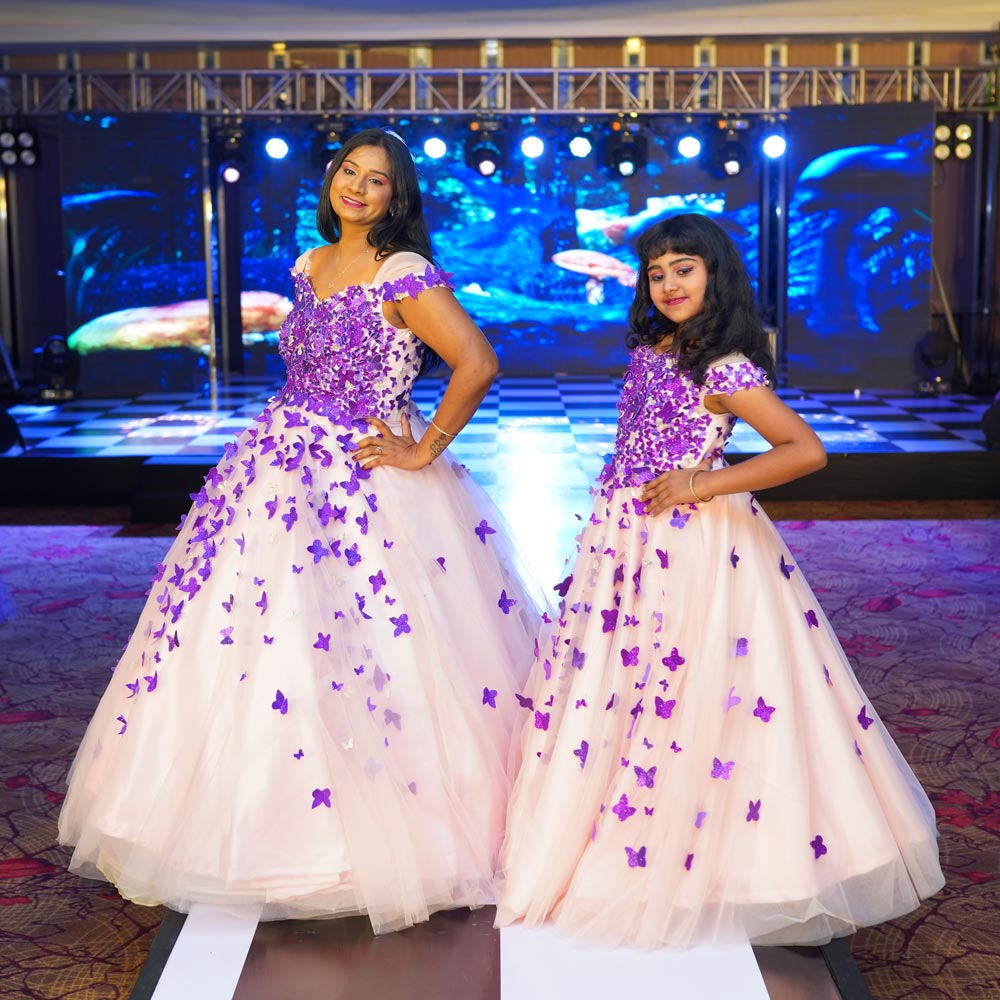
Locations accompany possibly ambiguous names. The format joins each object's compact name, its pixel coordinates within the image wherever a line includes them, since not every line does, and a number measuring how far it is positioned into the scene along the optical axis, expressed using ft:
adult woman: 7.50
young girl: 7.21
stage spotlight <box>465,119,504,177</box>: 36.37
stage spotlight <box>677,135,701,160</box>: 38.55
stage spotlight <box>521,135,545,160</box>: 38.17
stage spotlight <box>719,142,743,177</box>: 37.96
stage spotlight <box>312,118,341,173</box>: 36.14
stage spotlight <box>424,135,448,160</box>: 38.27
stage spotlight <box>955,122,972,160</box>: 37.32
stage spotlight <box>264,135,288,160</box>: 38.55
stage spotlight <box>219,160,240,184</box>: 38.78
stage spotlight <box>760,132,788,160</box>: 37.22
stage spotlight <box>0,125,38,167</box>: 37.73
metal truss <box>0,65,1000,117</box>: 35.53
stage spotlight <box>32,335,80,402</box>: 34.55
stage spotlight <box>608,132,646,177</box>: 36.86
